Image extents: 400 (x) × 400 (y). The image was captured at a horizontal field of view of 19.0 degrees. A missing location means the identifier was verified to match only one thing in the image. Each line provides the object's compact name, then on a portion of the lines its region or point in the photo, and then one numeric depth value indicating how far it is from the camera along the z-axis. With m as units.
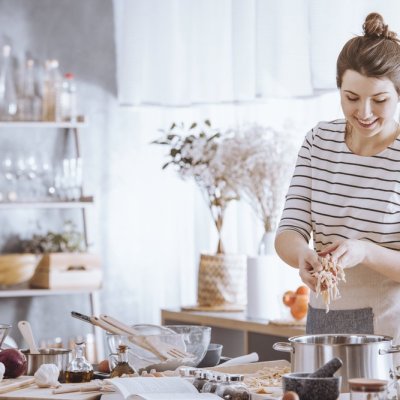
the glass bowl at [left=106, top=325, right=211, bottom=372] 3.10
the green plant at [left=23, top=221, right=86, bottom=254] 6.53
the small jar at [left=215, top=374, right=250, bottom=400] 2.50
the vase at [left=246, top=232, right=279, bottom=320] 5.04
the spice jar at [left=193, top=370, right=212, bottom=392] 2.66
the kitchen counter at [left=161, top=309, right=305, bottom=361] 4.85
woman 3.05
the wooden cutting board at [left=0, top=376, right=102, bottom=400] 2.66
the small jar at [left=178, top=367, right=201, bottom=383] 2.81
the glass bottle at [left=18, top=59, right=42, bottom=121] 6.54
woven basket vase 5.45
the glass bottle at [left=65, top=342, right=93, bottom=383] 2.94
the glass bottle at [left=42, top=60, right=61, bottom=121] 6.56
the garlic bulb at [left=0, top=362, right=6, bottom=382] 2.92
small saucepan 3.07
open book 2.49
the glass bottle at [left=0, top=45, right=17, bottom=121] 6.66
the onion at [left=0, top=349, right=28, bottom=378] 3.00
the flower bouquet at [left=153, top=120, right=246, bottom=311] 5.40
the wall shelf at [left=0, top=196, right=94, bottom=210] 6.40
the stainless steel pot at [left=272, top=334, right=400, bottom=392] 2.36
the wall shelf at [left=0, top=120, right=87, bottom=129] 6.45
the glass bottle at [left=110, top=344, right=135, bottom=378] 2.95
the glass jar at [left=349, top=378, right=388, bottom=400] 2.04
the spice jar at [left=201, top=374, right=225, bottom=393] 2.60
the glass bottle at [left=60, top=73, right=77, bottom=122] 6.58
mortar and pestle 2.16
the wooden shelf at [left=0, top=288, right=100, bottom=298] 6.36
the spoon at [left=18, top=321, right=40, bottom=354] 3.17
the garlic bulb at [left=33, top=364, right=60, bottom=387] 2.83
